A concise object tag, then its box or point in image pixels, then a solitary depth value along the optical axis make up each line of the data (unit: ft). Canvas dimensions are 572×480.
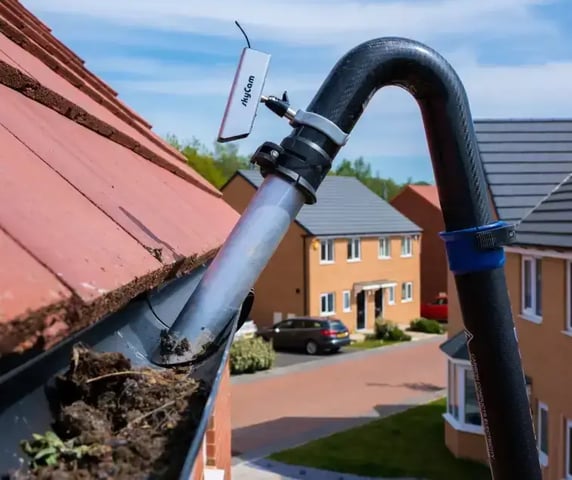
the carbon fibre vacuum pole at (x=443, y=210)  7.54
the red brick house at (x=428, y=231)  146.72
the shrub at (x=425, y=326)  119.34
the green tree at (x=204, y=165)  191.72
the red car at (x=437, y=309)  131.23
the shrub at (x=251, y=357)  87.81
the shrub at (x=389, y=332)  112.88
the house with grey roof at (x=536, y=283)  42.04
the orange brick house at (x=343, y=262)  112.57
